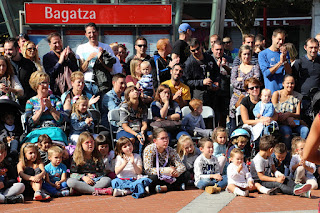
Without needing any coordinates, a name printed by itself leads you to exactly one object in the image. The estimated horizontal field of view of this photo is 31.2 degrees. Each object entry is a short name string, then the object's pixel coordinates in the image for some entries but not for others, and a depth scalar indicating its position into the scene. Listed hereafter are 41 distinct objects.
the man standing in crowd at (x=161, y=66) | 10.51
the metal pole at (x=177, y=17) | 14.82
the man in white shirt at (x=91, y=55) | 10.05
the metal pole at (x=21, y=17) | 14.52
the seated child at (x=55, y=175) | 7.87
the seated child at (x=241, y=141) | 8.95
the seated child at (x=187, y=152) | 8.73
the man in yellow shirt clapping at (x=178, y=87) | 9.93
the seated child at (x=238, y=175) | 8.02
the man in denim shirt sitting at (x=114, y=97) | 9.51
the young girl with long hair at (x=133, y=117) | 8.91
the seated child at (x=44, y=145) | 8.29
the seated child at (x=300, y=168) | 8.45
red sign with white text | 14.39
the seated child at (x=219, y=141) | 9.02
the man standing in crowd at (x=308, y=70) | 10.36
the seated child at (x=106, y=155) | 8.38
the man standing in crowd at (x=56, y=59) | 9.88
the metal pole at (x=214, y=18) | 16.42
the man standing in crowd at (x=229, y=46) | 12.32
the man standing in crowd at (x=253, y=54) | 10.75
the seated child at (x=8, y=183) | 7.48
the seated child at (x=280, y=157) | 8.66
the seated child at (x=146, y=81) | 9.72
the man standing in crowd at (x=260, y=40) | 11.66
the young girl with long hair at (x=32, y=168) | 7.68
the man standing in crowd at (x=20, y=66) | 9.59
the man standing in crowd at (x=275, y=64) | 10.23
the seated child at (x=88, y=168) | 7.98
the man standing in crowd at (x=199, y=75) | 10.34
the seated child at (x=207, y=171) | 8.25
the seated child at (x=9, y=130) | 8.52
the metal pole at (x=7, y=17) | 14.98
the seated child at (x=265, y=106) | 9.22
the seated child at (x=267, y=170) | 8.12
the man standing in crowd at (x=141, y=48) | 10.85
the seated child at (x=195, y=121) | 9.48
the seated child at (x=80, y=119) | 8.77
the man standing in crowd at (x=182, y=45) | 10.92
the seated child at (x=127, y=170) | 7.95
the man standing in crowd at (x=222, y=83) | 10.78
